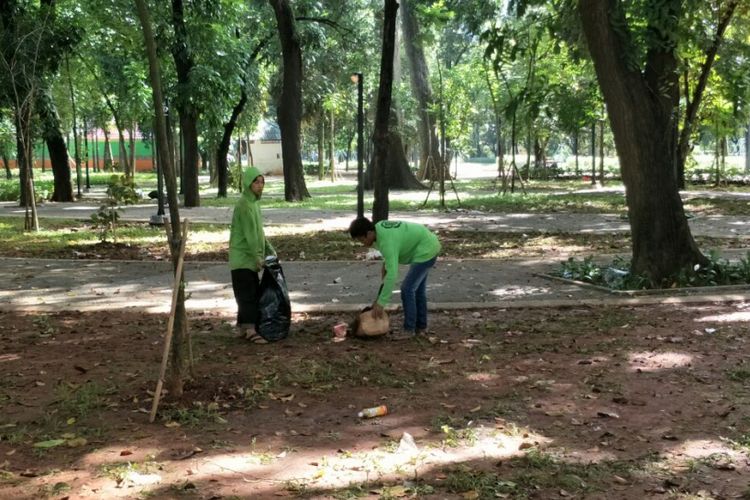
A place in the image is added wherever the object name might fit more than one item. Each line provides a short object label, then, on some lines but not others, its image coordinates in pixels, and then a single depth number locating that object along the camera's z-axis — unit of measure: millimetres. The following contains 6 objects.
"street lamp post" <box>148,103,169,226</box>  15466
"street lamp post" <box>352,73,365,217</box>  13617
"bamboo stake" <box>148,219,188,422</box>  4605
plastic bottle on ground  4785
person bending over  6066
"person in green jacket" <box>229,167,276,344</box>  6465
